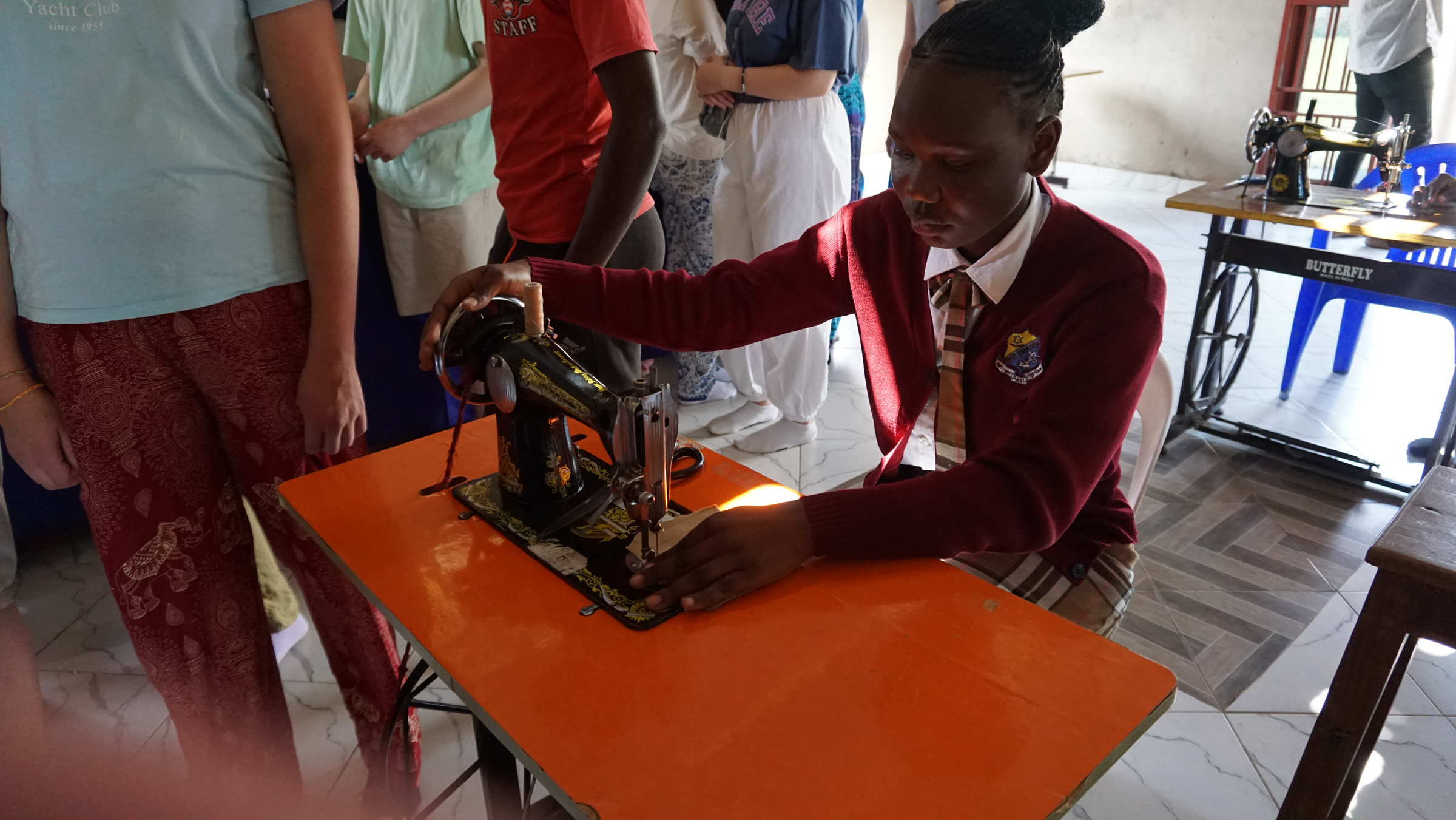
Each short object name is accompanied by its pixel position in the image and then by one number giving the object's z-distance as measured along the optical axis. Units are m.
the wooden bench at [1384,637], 1.06
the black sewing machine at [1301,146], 2.56
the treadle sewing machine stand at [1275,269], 2.42
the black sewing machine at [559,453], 0.93
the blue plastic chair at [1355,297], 2.59
